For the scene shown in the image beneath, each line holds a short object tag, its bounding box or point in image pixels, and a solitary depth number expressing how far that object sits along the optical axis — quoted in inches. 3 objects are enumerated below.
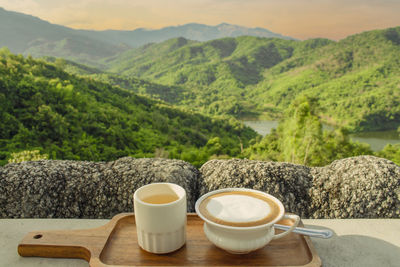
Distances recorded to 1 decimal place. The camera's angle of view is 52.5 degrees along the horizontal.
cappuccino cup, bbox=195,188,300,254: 17.5
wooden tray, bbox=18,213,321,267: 18.5
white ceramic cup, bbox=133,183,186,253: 18.3
